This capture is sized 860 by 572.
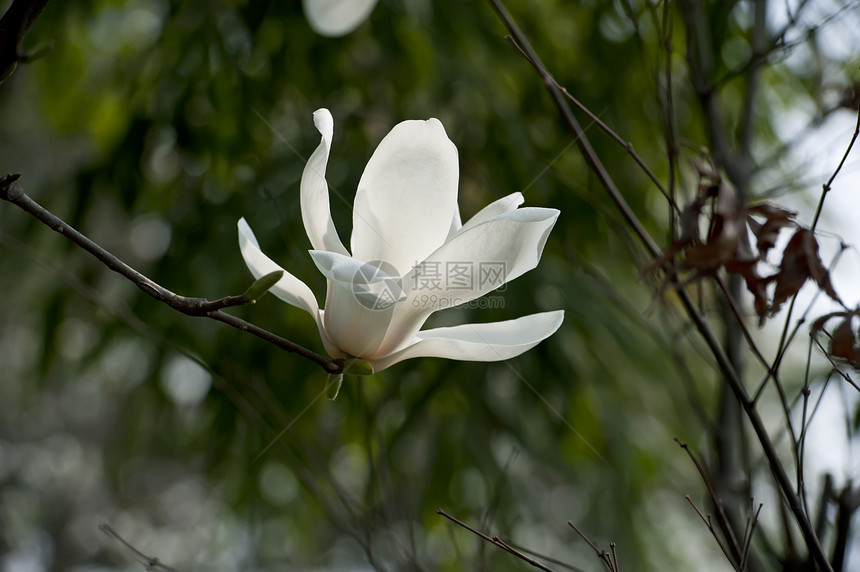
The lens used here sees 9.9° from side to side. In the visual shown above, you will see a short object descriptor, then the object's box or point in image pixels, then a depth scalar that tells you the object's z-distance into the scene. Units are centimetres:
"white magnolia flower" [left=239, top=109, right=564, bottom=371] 198
